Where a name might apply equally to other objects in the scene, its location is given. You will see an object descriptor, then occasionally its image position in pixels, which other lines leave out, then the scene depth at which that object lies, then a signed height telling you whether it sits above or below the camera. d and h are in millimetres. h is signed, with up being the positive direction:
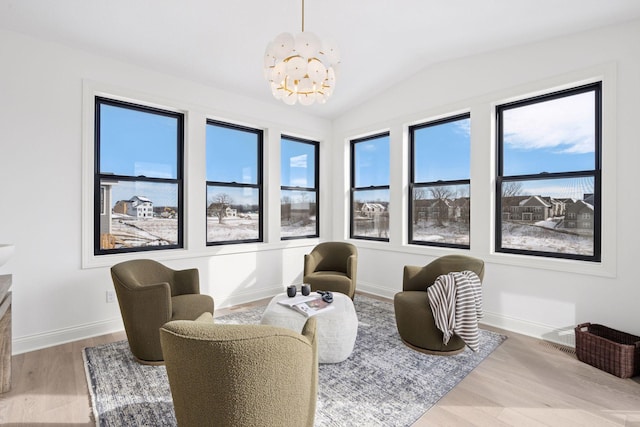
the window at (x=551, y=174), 3043 +407
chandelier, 2186 +1061
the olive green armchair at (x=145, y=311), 2508 -823
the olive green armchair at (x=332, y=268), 3859 -757
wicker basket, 2408 -1089
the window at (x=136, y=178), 3381 +391
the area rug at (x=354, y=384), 1959 -1260
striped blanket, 2664 -823
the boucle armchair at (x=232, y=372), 1182 -626
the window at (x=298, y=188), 5035 +401
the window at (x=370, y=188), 4898 +405
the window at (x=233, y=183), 4238 +405
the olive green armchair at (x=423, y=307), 2791 -862
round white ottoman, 2541 -935
